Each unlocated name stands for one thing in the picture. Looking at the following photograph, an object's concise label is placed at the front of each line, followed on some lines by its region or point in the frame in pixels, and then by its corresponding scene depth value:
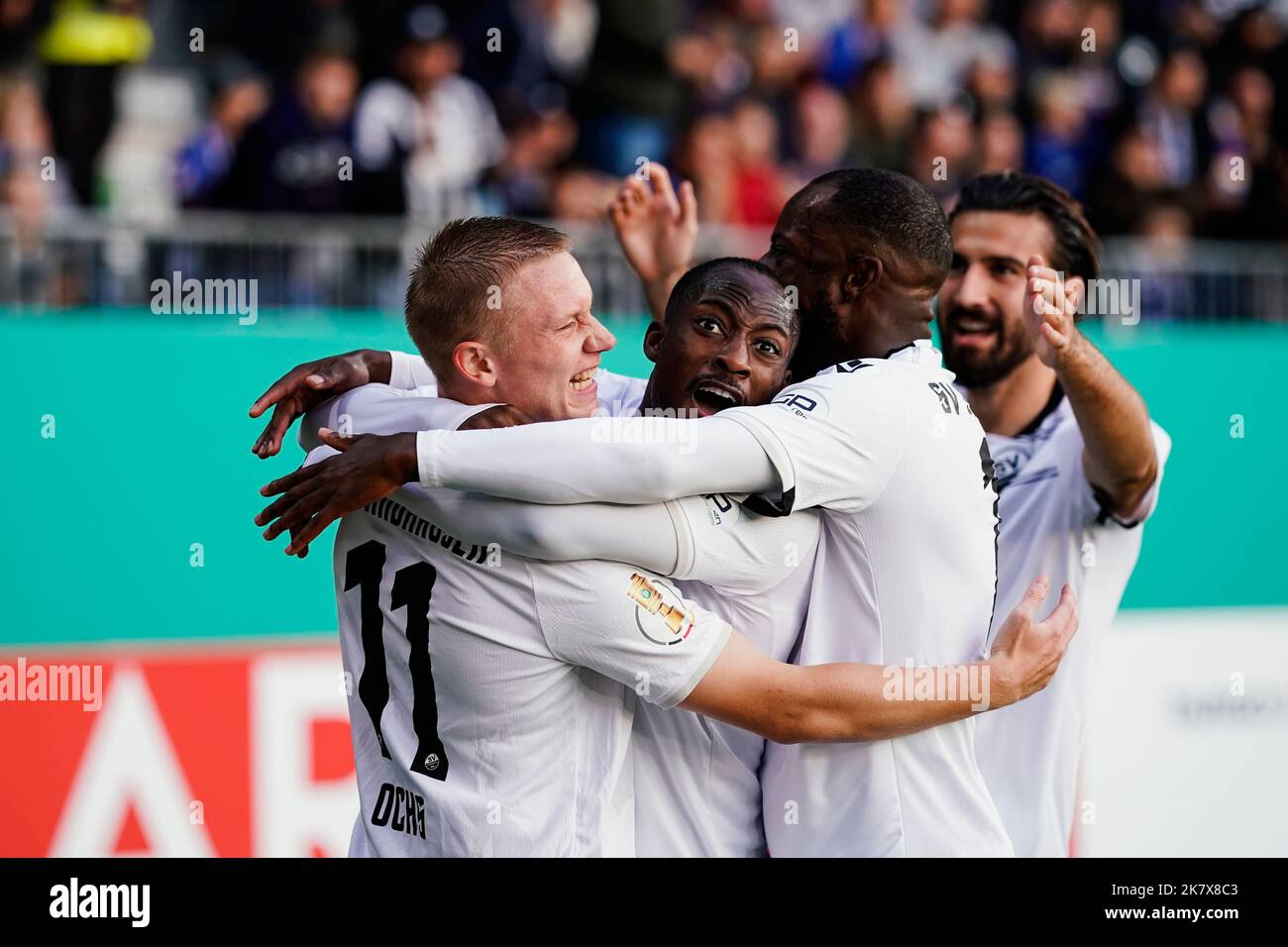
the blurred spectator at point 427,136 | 8.30
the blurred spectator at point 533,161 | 8.67
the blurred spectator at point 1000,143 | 9.89
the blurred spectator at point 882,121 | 9.70
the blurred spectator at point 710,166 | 8.88
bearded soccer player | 4.05
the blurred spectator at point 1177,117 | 10.50
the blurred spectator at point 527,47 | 9.22
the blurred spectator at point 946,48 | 10.62
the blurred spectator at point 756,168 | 9.04
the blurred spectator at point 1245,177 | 10.17
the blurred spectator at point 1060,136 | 10.30
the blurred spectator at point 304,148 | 8.01
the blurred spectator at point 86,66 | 8.15
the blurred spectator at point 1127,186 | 10.02
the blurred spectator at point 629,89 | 9.16
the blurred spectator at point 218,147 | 8.09
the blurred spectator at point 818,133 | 9.65
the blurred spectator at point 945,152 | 9.43
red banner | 5.96
